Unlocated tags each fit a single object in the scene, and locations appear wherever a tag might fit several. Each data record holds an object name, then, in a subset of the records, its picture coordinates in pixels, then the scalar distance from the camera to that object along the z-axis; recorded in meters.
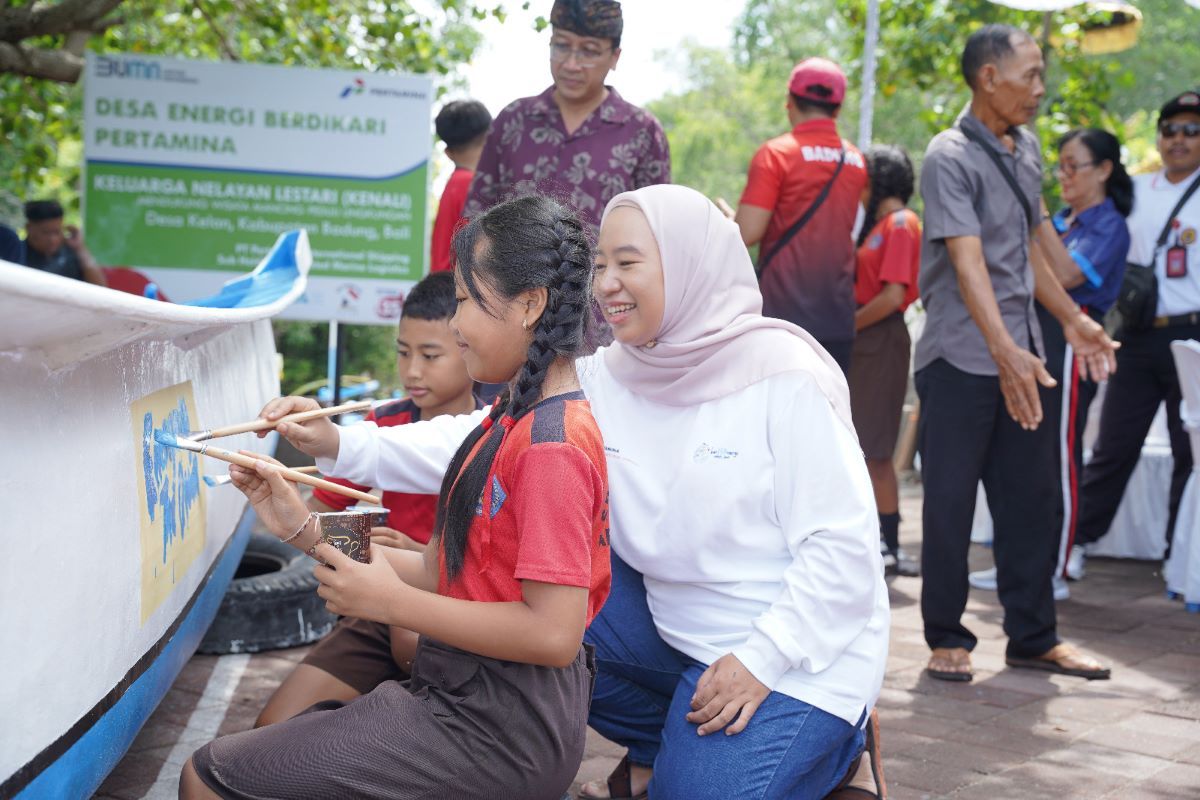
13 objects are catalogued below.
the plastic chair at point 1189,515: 5.28
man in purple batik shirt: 4.10
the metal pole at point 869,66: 9.12
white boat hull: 1.75
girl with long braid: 2.01
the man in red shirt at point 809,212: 5.07
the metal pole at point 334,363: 8.67
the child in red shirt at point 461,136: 5.36
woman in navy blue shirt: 5.27
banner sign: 8.05
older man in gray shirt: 4.12
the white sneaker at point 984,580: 5.90
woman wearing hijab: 2.43
